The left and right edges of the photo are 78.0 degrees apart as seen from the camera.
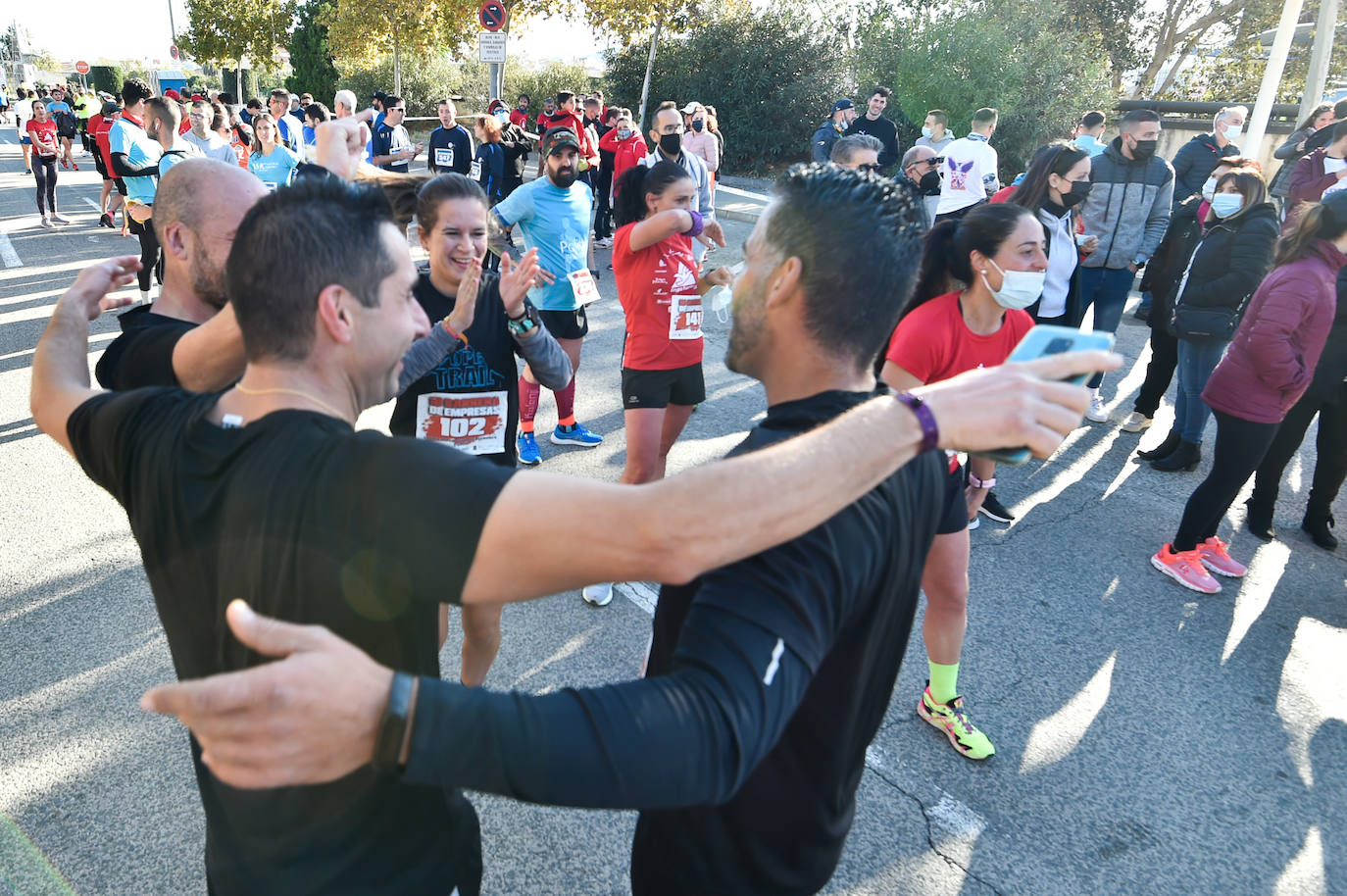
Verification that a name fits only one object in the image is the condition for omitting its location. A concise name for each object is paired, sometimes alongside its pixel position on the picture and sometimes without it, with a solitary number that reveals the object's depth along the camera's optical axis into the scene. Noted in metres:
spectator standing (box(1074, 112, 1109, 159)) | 8.78
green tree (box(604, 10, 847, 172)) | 20.33
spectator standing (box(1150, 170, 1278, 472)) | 4.97
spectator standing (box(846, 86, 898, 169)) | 11.53
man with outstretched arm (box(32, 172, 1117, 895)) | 0.90
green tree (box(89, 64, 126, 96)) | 49.41
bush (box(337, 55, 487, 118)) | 29.25
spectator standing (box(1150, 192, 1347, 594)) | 3.98
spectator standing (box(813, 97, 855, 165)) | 12.09
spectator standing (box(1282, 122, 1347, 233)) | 7.12
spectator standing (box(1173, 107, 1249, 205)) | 8.84
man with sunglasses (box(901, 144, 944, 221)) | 7.25
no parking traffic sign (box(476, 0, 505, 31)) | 13.03
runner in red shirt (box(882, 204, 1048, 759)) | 3.08
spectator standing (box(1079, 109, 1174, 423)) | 6.21
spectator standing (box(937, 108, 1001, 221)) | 8.31
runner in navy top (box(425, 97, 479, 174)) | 11.59
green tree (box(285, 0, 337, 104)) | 31.55
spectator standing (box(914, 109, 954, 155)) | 8.83
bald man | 2.17
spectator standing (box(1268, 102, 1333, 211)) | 8.86
